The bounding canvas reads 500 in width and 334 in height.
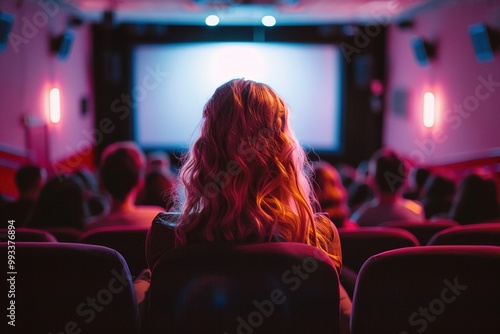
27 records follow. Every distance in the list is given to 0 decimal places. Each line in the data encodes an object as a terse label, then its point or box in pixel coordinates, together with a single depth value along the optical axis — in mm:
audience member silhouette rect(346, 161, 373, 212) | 5195
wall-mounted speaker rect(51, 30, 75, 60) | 7699
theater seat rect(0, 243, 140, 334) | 1431
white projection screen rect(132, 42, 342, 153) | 10008
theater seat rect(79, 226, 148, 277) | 2109
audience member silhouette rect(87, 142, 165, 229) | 3055
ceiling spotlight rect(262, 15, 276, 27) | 9258
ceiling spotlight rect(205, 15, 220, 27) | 9352
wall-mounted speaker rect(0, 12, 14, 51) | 5500
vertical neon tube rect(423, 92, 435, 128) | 7898
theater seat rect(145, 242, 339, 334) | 1336
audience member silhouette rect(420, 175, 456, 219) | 3910
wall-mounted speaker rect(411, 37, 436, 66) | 7824
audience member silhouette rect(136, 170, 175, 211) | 3967
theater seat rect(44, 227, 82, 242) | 2375
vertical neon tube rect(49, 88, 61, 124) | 7703
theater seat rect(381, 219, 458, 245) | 2613
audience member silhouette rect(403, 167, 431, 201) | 4809
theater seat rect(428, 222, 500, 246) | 1983
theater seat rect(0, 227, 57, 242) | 1925
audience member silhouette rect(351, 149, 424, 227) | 3439
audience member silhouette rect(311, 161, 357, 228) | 3104
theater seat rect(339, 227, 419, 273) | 2158
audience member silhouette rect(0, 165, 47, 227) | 3336
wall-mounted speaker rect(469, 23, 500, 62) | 5730
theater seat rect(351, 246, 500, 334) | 1379
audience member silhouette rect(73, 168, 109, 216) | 4180
